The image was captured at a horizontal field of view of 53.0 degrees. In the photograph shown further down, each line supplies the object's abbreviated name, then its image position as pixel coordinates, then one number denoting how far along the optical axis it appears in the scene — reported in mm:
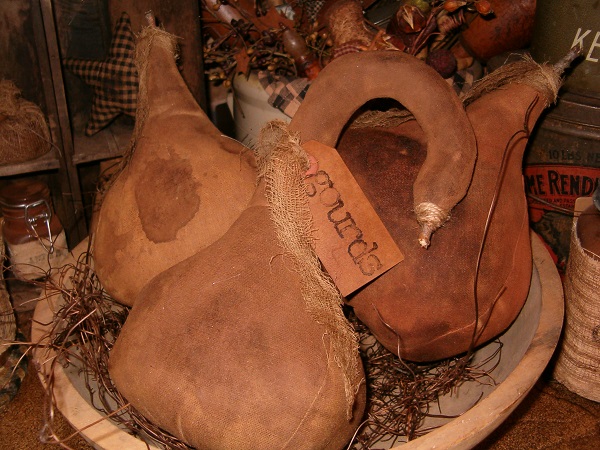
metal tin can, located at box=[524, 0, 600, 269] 1150
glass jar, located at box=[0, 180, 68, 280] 1330
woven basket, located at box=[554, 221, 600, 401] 1064
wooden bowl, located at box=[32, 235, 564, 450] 674
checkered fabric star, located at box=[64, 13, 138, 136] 1310
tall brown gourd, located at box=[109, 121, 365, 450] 629
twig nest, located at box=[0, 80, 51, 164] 1320
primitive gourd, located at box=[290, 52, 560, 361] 720
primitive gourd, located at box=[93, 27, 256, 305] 831
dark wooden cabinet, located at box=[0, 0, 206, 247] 1250
